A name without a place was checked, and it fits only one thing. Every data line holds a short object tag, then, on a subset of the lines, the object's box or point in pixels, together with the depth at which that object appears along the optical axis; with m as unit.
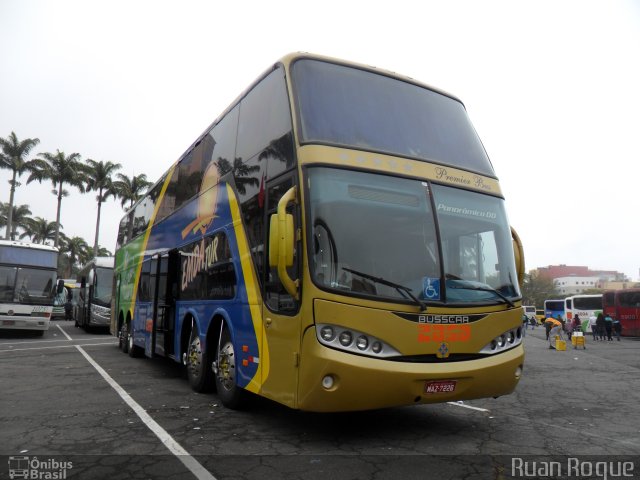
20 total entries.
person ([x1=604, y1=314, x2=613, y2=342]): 27.80
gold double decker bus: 4.87
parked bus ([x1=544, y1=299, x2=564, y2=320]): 46.16
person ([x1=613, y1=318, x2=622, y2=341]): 28.38
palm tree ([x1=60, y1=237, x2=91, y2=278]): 87.00
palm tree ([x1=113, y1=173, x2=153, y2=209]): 57.09
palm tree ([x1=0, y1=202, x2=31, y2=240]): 70.50
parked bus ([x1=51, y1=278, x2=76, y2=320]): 43.56
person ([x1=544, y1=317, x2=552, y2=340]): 22.28
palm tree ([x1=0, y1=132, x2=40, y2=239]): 47.41
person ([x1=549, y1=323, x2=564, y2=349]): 20.18
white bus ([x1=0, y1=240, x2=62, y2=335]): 19.34
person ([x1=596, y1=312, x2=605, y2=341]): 28.60
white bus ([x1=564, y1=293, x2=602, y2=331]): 38.19
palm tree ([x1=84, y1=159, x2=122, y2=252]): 55.50
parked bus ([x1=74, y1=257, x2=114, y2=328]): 23.38
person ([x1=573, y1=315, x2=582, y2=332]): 28.42
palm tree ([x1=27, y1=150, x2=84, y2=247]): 51.06
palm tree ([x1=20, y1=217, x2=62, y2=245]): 76.88
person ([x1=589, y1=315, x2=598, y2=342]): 29.11
